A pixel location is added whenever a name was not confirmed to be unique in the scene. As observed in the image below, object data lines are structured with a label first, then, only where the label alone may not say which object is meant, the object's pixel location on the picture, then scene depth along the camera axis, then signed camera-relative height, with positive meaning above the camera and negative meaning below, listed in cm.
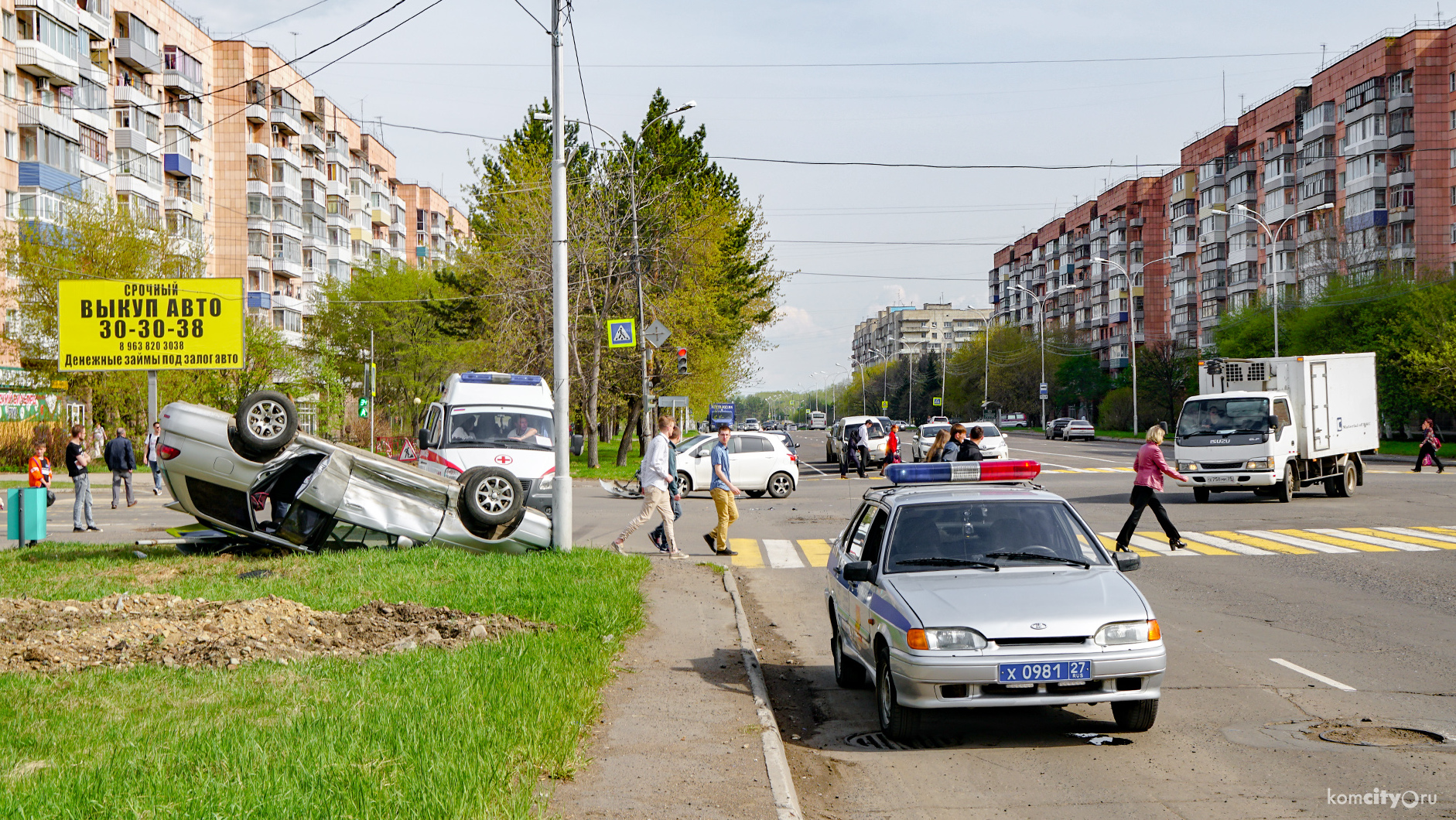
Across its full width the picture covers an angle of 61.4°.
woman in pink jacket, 1692 -110
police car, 666 -116
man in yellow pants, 1709 -116
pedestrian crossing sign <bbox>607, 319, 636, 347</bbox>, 2995 +202
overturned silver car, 1373 -82
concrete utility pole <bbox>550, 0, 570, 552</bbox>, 1520 +118
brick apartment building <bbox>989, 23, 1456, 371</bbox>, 6750 +1378
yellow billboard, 3188 +257
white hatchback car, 2861 -128
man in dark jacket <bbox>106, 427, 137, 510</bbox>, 2591 -75
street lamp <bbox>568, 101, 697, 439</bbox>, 3738 +461
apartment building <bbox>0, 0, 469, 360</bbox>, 5009 +1499
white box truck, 2547 -58
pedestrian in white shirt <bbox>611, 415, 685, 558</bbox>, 1612 -97
